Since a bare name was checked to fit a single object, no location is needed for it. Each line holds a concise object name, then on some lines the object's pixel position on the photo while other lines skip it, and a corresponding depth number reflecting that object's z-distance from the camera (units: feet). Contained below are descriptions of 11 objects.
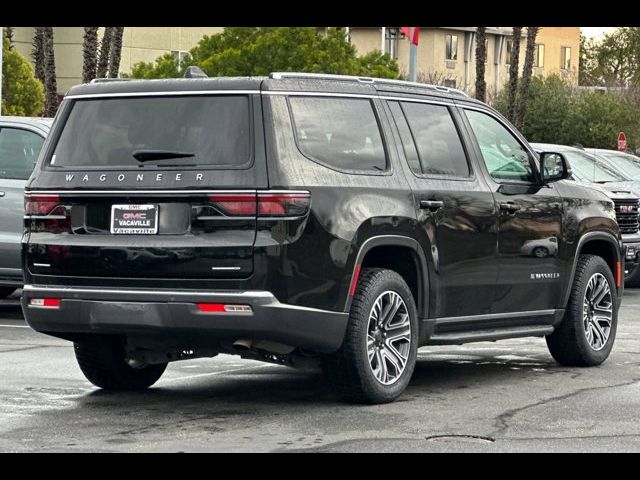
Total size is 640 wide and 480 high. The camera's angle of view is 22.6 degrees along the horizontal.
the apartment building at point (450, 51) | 289.02
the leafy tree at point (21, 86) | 148.46
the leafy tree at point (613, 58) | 302.25
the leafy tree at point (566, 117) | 181.88
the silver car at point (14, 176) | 48.01
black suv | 28.58
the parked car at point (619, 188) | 60.95
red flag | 74.39
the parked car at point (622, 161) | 69.62
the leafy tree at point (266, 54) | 111.45
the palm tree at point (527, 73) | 134.00
